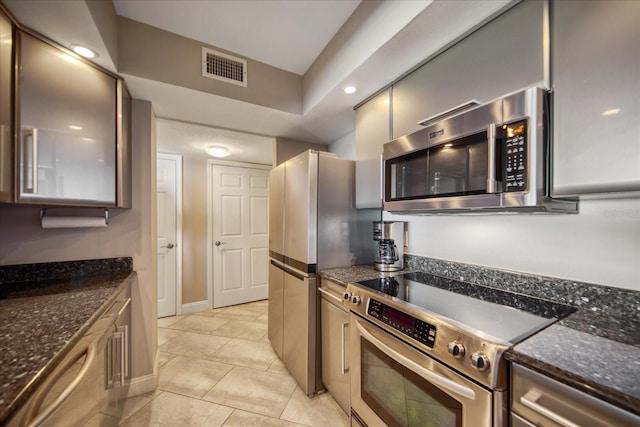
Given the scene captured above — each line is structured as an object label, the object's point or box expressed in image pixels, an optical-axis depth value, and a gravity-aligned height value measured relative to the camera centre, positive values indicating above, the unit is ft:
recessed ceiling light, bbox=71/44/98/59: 4.31 +2.81
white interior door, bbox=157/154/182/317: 10.87 -0.88
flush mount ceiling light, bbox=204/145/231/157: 9.55 +2.37
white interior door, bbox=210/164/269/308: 11.94 -1.02
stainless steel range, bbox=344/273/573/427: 2.62 -1.68
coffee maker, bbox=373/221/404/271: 6.02 -0.80
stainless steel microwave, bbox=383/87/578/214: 3.03 +0.74
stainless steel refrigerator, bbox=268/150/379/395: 5.87 -0.73
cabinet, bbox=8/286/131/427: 2.23 -1.94
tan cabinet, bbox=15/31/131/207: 3.83 +1.42
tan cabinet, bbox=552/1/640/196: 2.49 +1.23
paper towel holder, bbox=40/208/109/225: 5.15 -0.04
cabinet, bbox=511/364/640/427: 1.88 -1.59
